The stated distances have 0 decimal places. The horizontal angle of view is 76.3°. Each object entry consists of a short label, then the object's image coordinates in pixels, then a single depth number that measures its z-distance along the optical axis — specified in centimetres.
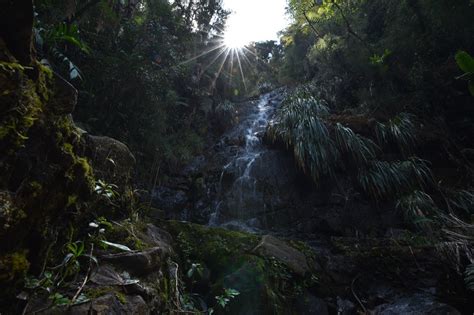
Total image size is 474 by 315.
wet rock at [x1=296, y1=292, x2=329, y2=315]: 351
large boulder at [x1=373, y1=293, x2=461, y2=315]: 354
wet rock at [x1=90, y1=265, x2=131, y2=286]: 196
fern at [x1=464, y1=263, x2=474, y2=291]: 361
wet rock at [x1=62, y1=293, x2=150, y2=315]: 164
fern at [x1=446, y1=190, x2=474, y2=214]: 604
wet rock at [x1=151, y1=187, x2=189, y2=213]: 825
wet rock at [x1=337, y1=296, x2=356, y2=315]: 378
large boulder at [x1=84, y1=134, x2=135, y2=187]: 315
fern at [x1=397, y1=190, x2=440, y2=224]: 607
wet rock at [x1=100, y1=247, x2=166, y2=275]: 223
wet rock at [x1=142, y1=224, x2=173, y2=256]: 305
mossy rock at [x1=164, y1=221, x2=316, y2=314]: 327
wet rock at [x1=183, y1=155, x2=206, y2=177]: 925
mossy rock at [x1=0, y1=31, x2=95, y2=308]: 149
